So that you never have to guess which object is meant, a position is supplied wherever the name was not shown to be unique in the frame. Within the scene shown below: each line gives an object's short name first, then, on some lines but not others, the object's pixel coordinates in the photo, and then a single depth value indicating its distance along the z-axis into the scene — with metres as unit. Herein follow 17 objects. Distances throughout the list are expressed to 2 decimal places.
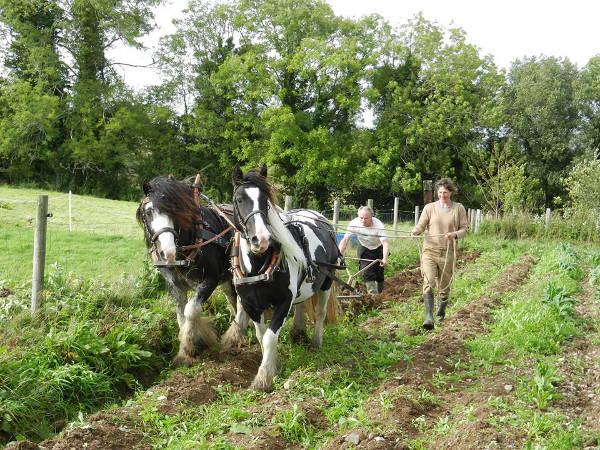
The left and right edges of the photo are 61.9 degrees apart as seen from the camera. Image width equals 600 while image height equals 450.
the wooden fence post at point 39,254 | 5.28
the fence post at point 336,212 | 11.22
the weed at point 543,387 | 3.82
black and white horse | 4.12
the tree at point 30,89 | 25.97
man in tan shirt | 6.42
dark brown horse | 4.91
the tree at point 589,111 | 32.84
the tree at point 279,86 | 27.50
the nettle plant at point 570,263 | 9.84
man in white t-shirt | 7.96
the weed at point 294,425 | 3.49
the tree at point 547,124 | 33.06
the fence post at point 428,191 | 10.98
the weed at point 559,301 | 6.30
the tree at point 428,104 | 29.36
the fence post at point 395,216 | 15.56
